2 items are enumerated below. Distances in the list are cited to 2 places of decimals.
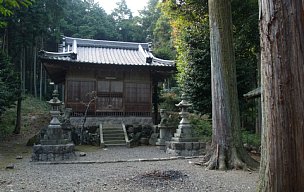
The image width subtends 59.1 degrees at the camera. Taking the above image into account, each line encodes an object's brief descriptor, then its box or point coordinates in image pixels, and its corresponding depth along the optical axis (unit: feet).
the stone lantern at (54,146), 28.22
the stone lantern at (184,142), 32.37
